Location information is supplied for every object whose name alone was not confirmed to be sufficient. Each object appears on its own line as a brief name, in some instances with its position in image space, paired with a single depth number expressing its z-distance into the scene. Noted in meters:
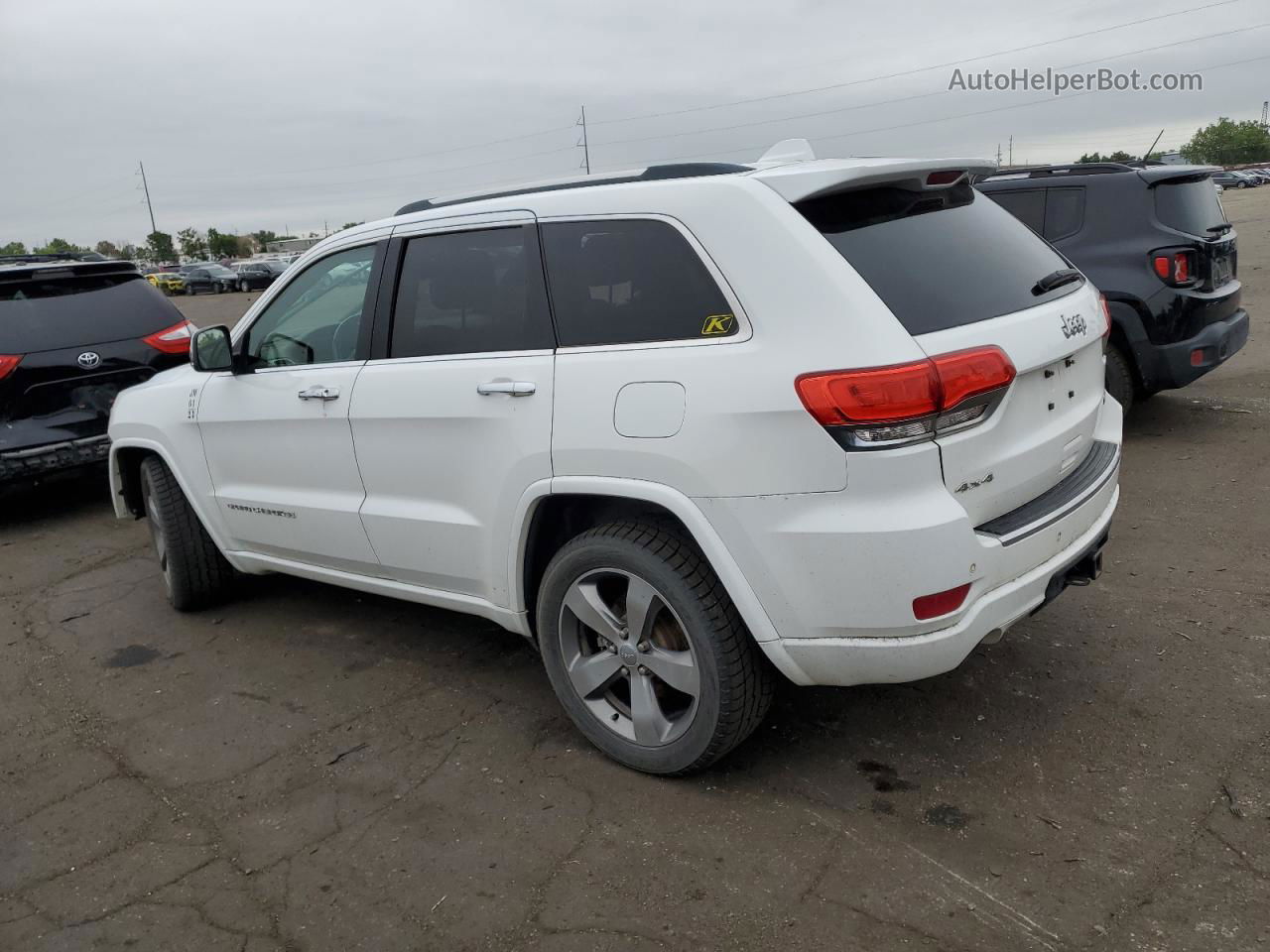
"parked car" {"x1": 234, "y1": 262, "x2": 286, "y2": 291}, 48.44
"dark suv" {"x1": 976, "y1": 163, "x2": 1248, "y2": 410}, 6.39
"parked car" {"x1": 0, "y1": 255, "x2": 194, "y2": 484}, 6.54
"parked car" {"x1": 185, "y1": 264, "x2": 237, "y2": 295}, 50.25
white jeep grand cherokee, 2.63
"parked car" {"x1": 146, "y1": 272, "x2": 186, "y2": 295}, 52.00
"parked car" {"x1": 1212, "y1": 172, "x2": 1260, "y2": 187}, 58.34
